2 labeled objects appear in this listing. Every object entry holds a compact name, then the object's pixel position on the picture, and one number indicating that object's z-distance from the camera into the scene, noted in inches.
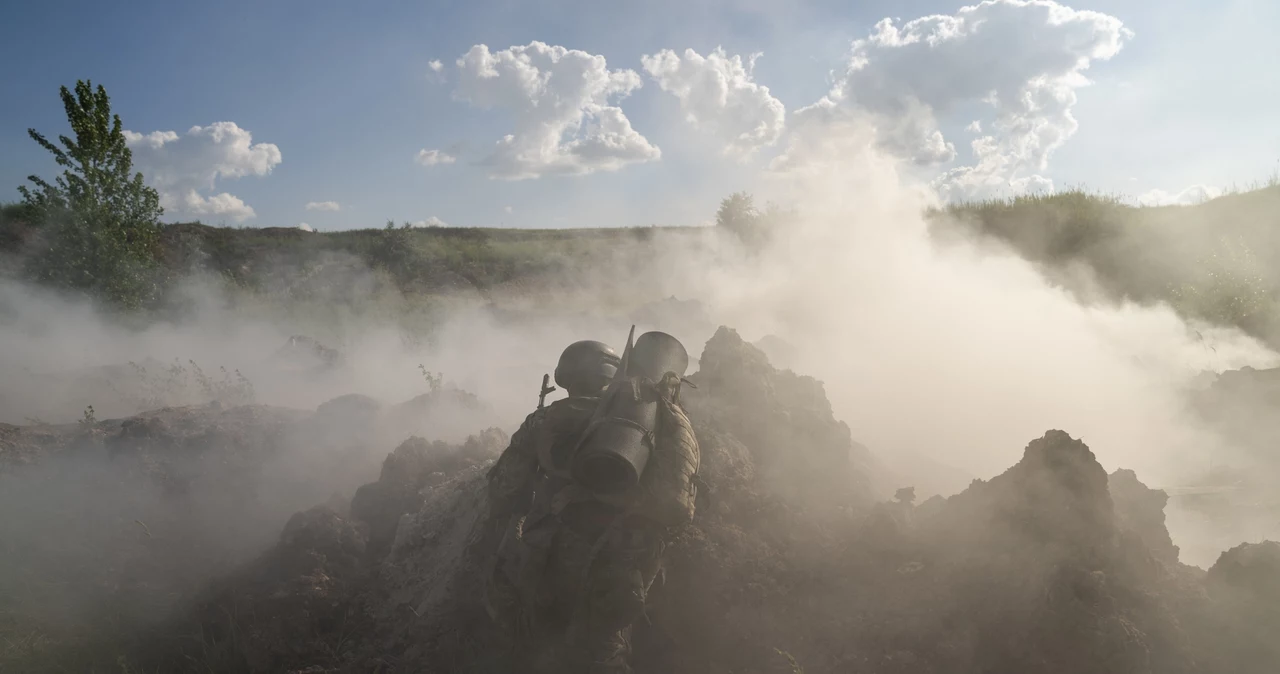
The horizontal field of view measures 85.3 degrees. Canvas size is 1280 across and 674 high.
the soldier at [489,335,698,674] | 212.7
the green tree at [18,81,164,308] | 601.6
